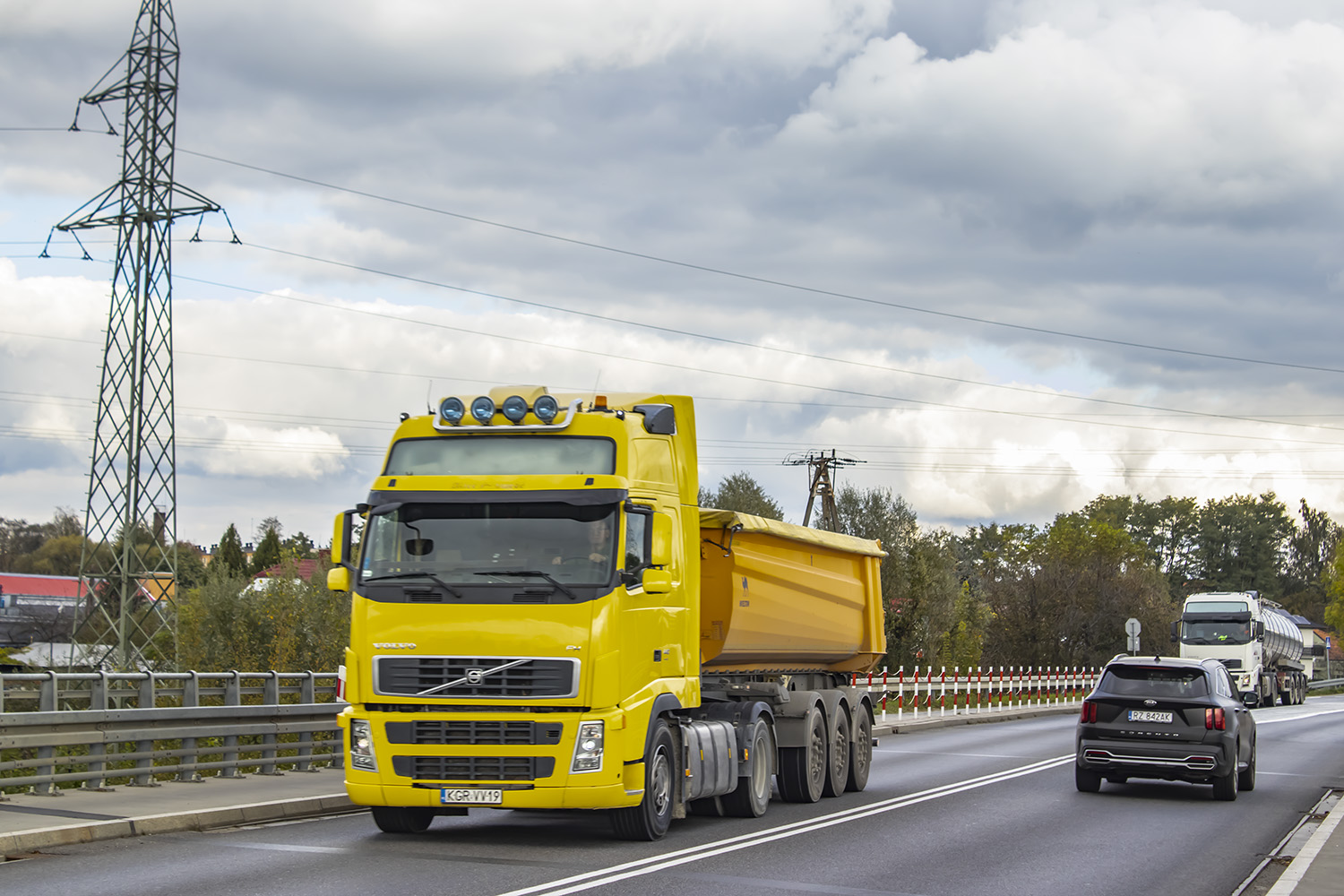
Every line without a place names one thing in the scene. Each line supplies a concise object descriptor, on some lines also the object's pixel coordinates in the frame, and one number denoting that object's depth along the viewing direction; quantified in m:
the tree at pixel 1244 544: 138.25
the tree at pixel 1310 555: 147.50
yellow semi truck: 10.98
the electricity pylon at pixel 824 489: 63.00
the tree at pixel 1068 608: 69.44
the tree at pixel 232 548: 90.69
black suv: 16.03
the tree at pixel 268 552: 93.10
